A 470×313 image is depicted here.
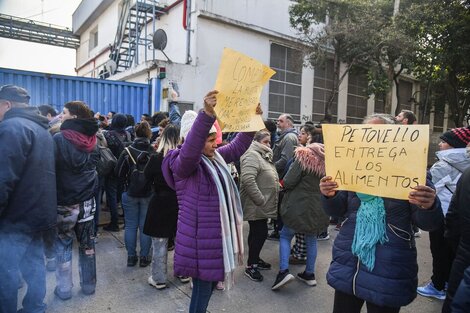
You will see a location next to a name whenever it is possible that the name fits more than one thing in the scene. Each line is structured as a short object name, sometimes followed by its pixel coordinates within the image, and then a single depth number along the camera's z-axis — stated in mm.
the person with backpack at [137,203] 4387
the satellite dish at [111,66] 14461
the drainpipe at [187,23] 11148
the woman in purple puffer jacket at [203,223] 2514
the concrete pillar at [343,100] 16109
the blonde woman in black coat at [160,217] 3859
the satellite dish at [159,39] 11515
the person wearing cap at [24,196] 2559
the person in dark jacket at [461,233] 2295
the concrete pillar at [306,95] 14359
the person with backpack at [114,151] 5938
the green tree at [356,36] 11977
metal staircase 13344
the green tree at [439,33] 12320
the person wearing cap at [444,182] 3695
